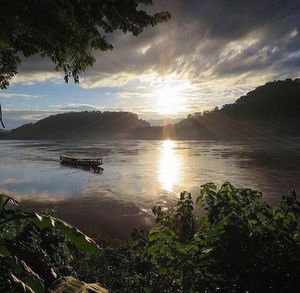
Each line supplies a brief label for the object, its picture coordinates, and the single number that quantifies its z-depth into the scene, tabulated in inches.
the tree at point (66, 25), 165.1
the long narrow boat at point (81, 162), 1688.4
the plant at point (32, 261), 72.8
